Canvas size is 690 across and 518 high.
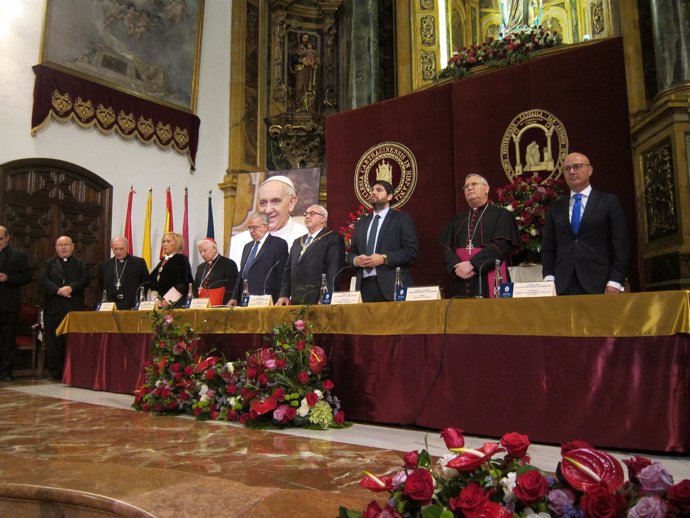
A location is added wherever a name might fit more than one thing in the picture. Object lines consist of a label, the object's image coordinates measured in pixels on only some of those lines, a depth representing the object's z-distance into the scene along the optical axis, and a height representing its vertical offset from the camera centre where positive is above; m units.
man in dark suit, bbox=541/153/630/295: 3.03 +0.50
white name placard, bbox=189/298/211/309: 4.07 +0.23
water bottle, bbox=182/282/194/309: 4.20 +0.25
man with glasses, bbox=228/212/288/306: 4.40 +0.51
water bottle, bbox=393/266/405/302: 3.16 +0.26
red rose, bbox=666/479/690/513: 0.90 -0.25
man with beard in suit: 3.56 +0.56
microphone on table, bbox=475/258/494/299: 3.12 +0.37
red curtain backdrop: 4.34 +1.79
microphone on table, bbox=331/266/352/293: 3.77 +0.39
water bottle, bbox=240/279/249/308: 3.94 +0.30
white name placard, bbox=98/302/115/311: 4.77 +0.25
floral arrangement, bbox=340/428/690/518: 0.93 -0.26
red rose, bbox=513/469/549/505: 0.98 -0.26
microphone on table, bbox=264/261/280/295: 4.37 +0.47
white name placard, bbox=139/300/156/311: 4.33 +0.24
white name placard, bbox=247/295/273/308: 3.68 +0.22
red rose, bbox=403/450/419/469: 1.13 -0.24
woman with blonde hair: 4.98 +0.57
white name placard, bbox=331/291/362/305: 3.27 +0.22
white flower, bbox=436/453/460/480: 1.09 -0.25
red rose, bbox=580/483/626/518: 0.91 -0.27
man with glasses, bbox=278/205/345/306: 3.88 +0.52
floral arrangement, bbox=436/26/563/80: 6.71 +3.33
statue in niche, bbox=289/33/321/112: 9.06 +4.10
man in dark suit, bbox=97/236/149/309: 5.66 +0.61
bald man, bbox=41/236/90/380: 5.82 +0.45
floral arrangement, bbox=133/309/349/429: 3.04 -0.27
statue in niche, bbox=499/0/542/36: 7.92 +4.35
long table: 2.33 -0.13
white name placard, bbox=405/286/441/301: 3.03 +0.22
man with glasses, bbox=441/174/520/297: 3.38 +0.59
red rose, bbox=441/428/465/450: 1.14 -0.20
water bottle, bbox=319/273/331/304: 3.44 +0.25
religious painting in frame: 6.97 +3.80
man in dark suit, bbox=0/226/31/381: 5.56 +0.40
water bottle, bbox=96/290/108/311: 5.06 +0.36
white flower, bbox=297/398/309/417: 2.99 -0.37
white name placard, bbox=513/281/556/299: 2.67 +0.21
